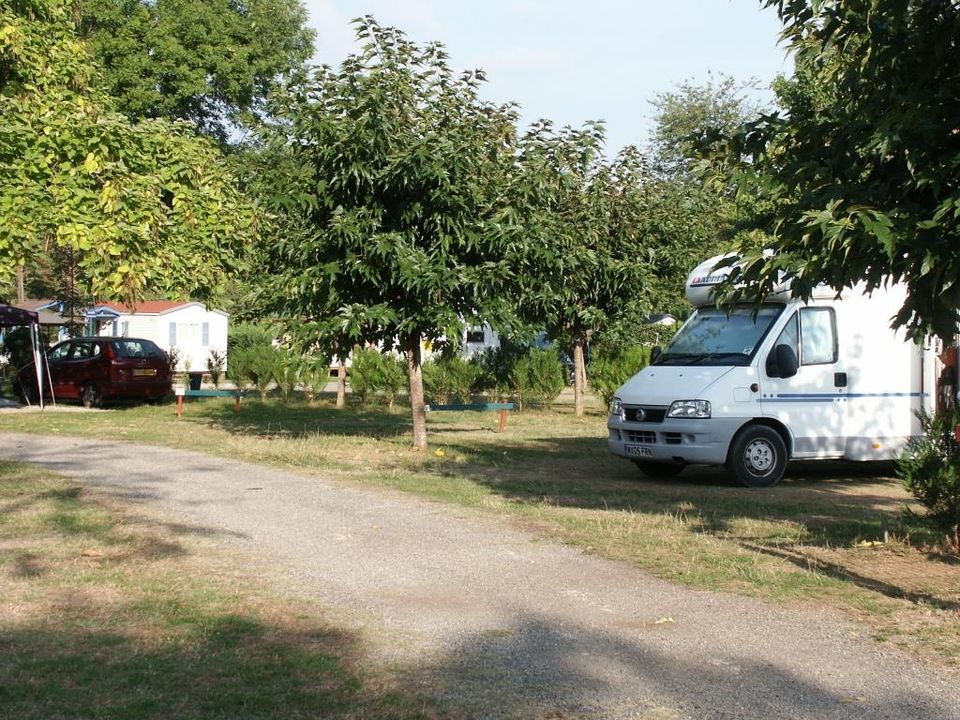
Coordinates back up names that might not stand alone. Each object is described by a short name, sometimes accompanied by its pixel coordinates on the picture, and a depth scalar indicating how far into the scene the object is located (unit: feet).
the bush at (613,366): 80.94
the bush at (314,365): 53.01
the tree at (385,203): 50.96
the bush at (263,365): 104.58
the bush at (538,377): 90.02
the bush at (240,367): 106.32
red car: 87.76
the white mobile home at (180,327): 152.66
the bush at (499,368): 90.74
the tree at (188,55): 122.42
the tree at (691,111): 189.88
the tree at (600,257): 68.28
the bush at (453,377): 90.58
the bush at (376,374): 93.20
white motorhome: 43.62
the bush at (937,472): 28.32
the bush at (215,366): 117.91
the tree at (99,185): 54.39
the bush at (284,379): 98.09
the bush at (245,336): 141.04
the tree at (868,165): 21.66
